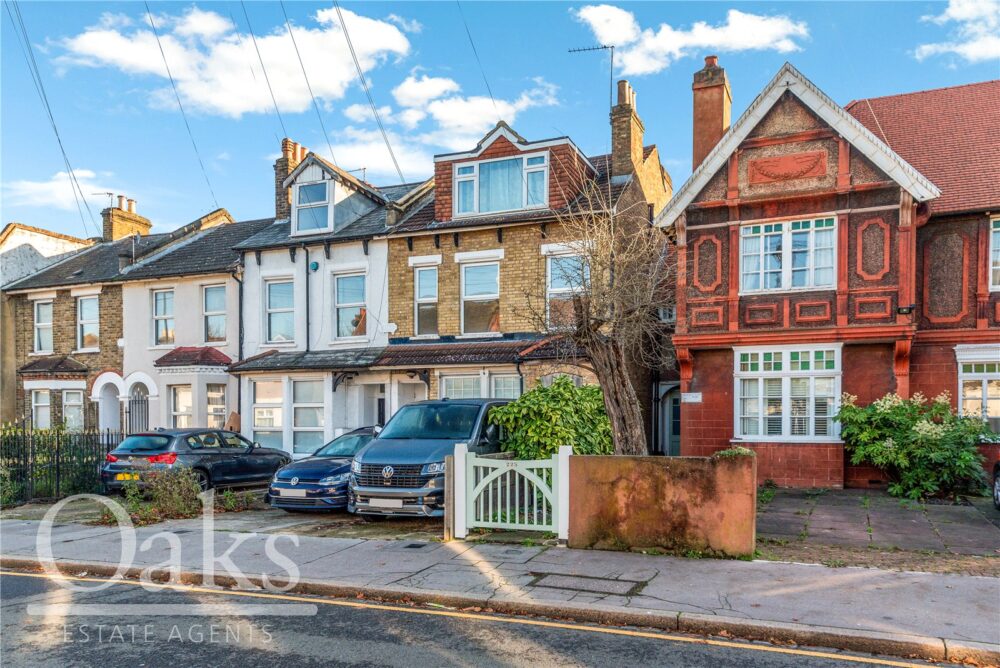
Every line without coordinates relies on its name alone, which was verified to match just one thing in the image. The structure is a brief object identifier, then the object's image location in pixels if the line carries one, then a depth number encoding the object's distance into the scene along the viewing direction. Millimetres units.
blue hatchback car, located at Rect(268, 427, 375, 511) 12508
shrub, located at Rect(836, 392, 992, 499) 13297
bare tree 10719
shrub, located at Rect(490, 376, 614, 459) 11117
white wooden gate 9508
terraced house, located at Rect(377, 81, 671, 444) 18656
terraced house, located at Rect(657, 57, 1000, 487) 14947
